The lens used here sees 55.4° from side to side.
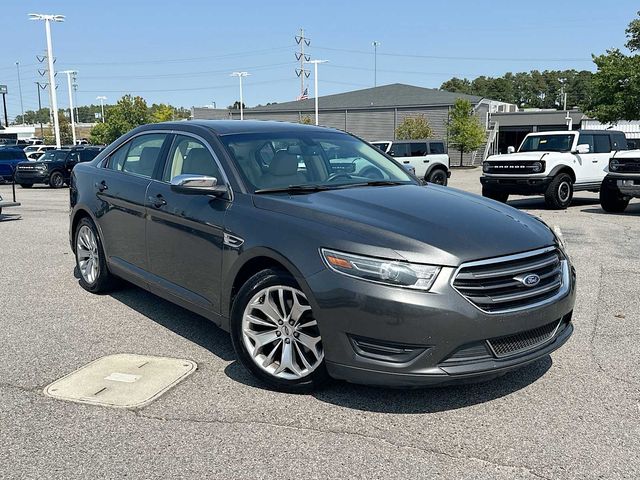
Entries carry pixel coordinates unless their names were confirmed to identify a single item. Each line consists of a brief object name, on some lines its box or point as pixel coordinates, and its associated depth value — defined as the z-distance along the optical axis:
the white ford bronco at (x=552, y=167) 14.40
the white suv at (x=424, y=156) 22.88
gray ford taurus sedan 3.28
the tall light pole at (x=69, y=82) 56.48
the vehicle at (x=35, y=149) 38.85
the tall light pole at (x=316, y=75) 49.91
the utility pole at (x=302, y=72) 75.16
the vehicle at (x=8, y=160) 26.25
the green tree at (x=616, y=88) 31.55
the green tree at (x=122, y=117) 66.94
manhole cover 3.75
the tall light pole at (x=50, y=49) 42.41
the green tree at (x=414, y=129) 46.25
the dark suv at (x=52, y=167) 24.64
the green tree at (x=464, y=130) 42.06
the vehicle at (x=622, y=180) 12.55
